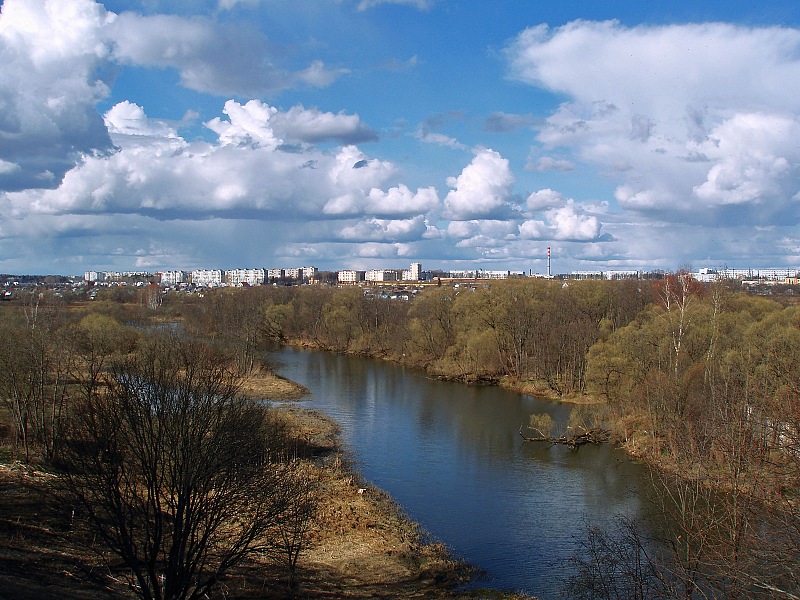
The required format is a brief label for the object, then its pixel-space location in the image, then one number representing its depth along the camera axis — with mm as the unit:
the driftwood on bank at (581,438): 28219
